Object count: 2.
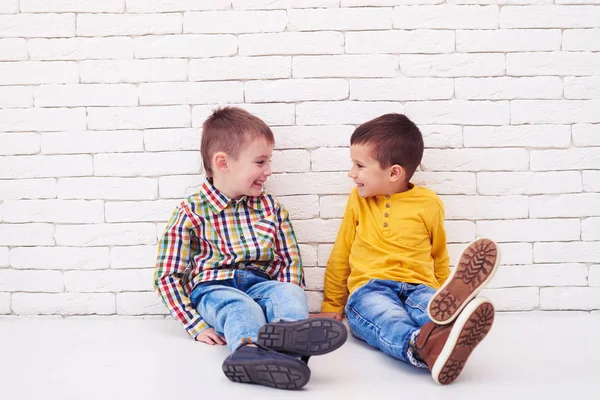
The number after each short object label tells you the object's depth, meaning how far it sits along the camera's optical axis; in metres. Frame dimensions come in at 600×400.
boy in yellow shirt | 2.00
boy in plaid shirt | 2.08
